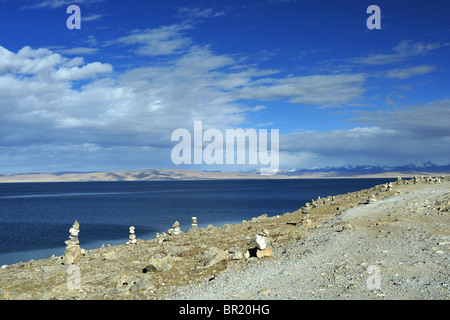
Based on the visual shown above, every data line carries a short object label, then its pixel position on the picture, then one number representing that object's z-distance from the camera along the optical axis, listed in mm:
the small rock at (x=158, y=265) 21500
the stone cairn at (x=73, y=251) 27020
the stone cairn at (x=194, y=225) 44572
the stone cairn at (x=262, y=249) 22423
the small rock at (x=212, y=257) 22141
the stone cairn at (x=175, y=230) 40031
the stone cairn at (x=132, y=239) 37478
